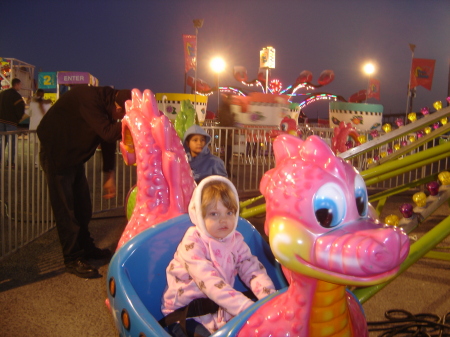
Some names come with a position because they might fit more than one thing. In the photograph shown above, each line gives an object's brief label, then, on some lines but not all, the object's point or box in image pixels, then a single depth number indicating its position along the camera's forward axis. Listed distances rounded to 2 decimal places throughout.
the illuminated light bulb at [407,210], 2.54
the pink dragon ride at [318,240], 1.11
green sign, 20.81
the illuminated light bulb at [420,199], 2.58
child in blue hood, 3.86
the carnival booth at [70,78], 20.52
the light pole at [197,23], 13.01
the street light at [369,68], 18.50
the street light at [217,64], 16.94
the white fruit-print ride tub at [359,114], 12.60
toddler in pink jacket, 1.83
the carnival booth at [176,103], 13.05
